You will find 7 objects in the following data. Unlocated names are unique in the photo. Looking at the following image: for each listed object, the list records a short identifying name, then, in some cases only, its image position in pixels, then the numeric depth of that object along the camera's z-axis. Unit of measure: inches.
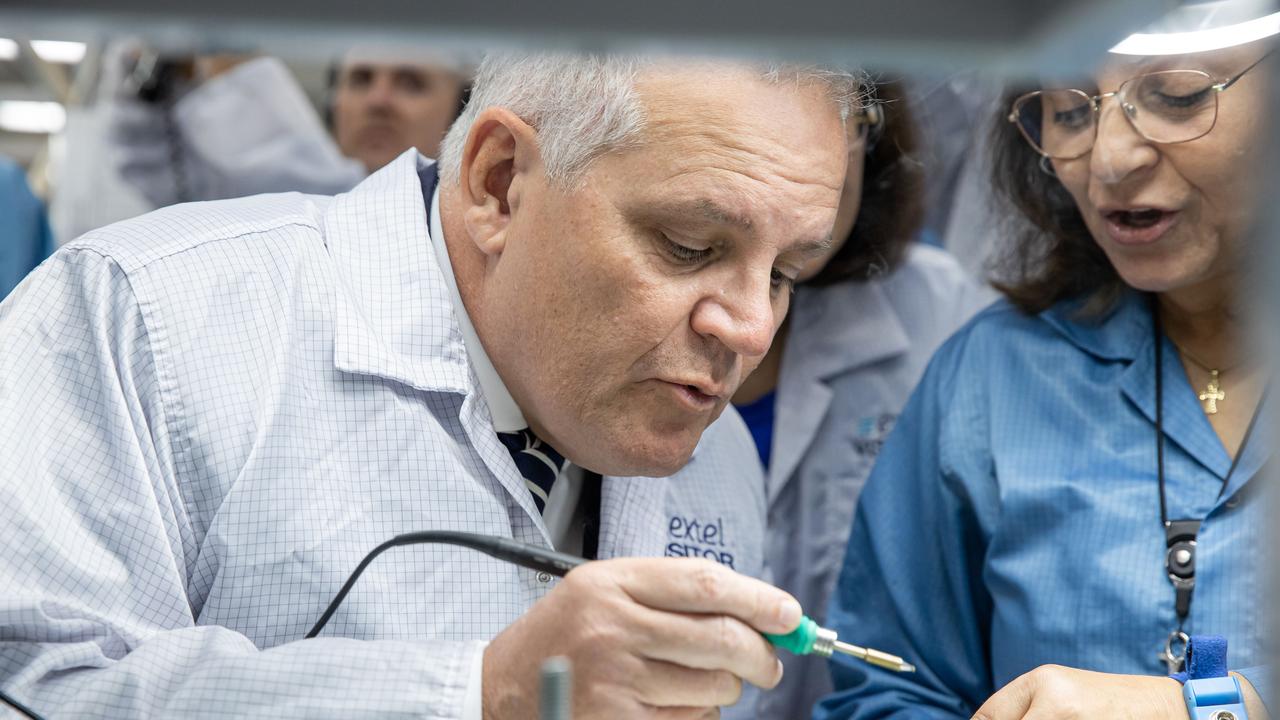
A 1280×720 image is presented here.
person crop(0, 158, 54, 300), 100.8
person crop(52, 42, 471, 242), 109.9
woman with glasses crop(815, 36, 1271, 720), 61.0
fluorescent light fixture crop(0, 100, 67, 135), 103.1
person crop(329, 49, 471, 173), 81.5
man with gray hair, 45.4
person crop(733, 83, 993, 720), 92.9
